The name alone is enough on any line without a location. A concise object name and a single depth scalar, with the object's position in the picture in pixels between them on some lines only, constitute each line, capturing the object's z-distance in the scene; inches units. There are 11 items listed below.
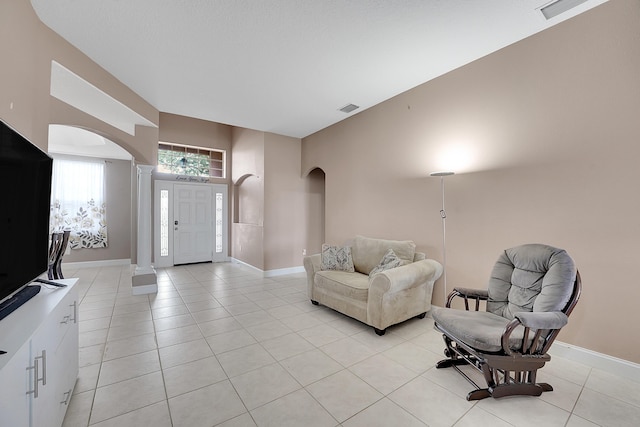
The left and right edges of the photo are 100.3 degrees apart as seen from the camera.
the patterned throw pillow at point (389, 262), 124.0
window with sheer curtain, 233.9
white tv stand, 37.7
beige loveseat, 111.0
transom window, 254.1
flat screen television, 49.3
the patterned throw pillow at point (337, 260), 149.4
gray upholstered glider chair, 71.2
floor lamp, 128.4
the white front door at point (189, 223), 250.7
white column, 172.0
